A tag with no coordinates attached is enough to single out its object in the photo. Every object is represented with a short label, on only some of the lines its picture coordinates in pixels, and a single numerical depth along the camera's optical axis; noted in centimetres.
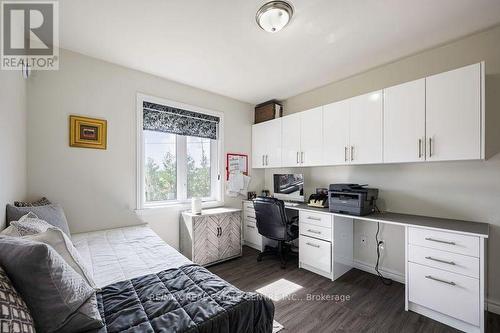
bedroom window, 282
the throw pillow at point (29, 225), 127
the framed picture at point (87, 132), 229
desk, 165
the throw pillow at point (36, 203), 177
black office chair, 276
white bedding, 143
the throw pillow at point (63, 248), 107
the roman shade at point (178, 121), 283
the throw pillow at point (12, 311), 65
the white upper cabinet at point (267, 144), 352
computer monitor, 335
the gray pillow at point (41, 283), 81
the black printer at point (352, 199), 236
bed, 97
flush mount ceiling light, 162
